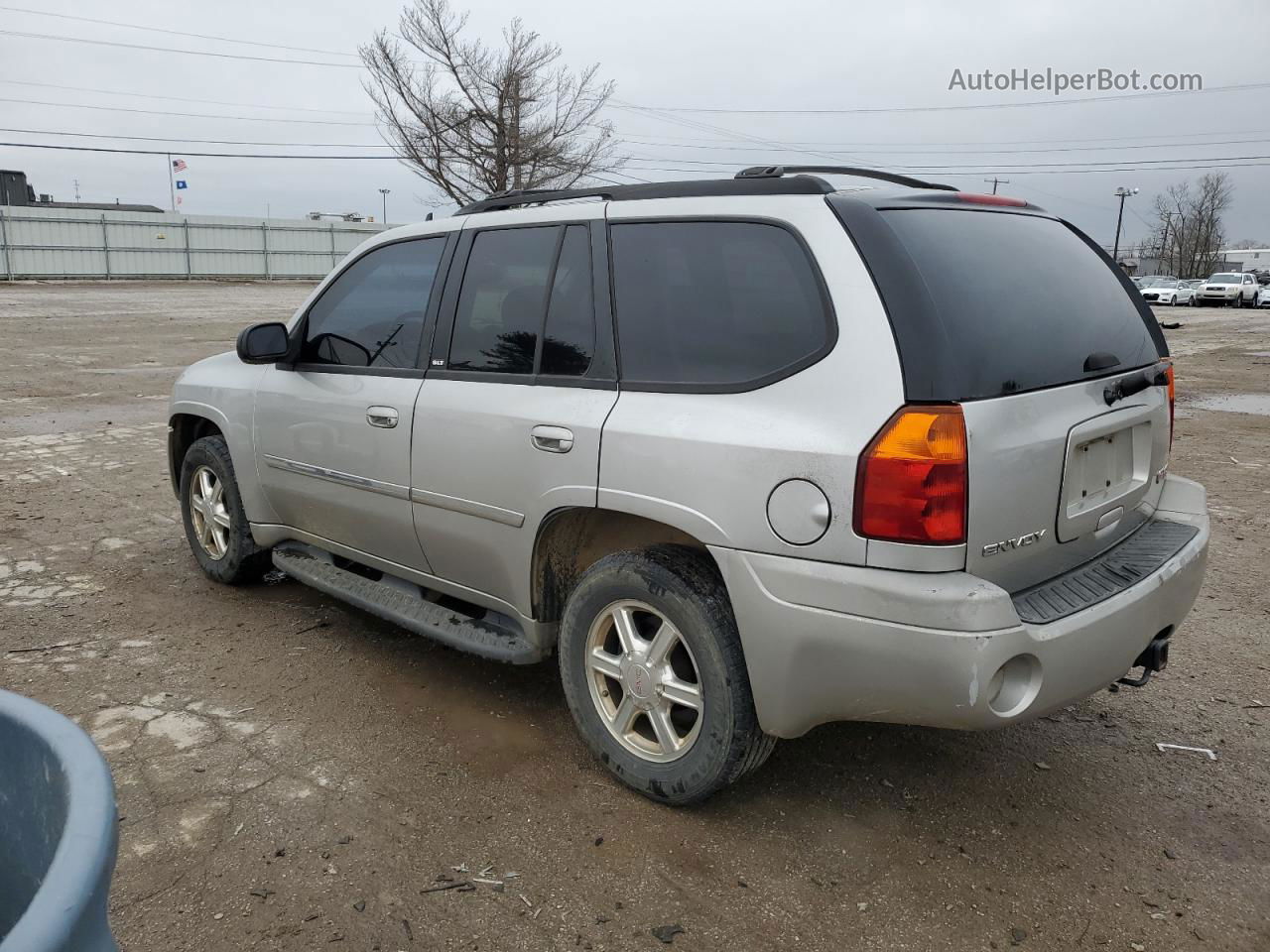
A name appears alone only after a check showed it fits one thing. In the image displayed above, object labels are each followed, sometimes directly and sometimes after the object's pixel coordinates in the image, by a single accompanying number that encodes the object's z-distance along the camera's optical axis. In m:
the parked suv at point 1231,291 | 41.34
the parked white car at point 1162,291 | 42.34
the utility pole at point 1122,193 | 60.50
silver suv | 2.50
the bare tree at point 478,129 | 28.09
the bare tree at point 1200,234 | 73.31
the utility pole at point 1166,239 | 75.57
